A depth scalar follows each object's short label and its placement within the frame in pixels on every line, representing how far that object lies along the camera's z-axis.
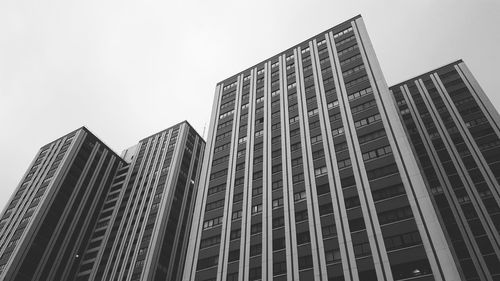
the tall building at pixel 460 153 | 52.41
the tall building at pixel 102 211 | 73.00
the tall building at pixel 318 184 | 38.19
